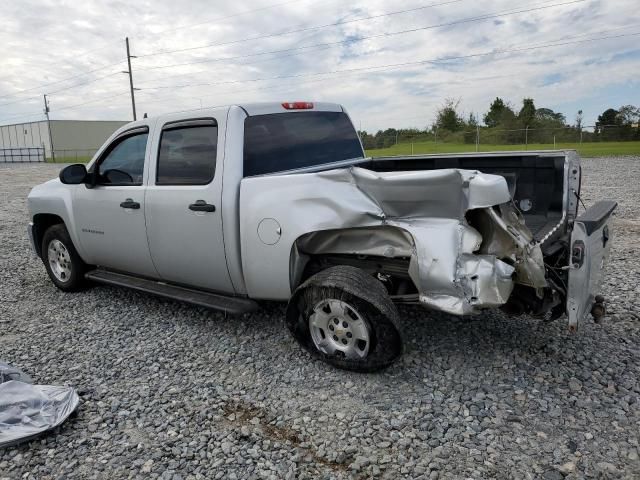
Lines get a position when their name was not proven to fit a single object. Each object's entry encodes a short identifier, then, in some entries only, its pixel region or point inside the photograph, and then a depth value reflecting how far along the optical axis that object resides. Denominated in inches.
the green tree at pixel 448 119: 2174.0
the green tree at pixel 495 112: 2226.0
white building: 3053.6
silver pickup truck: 125.8
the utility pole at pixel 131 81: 1956.2
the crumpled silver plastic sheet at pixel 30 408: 117.7
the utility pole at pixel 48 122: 2930.6
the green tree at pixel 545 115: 1826.0
